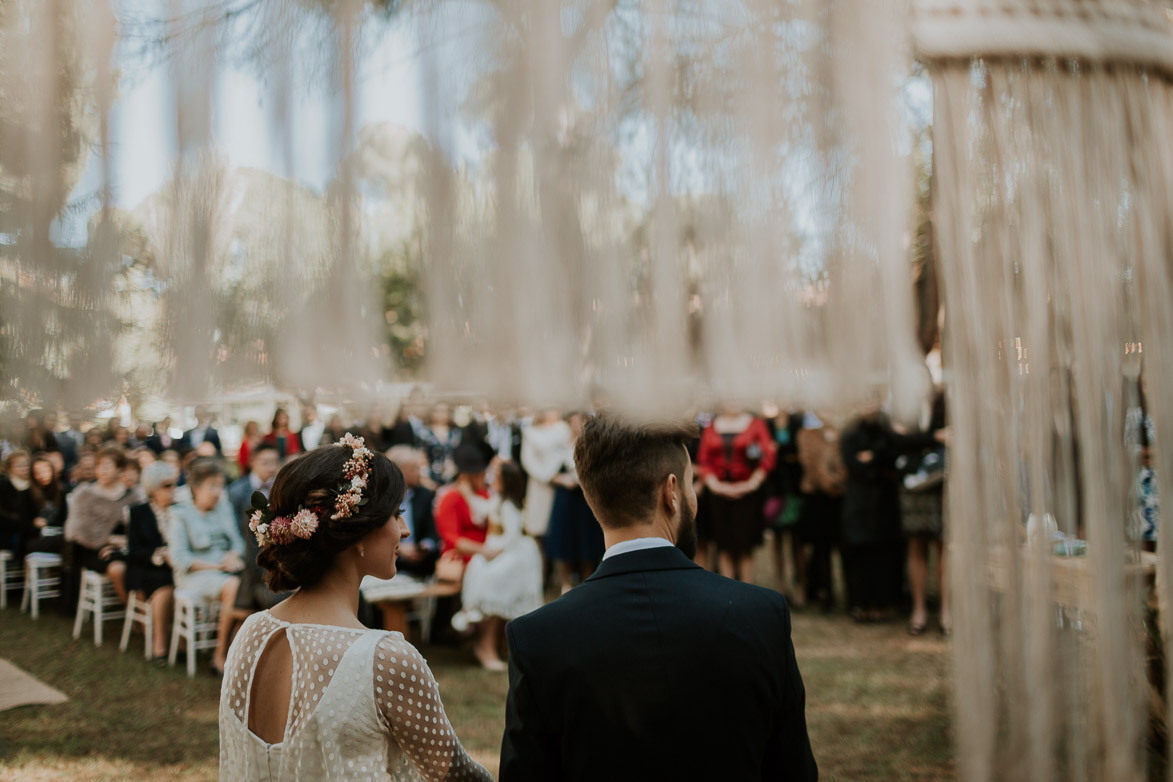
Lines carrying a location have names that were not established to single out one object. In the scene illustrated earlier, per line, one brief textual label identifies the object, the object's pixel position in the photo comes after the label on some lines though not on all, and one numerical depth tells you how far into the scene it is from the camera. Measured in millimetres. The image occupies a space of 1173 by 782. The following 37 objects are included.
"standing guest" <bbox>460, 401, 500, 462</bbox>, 6992
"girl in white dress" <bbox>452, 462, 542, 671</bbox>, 5516
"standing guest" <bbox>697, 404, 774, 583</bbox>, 6590
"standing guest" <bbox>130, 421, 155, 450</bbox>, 8477
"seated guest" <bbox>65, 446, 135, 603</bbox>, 6422
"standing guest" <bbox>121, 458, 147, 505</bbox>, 6734
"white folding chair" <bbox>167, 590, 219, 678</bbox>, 5391
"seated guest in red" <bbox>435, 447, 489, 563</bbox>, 5609
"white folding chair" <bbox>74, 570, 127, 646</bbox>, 6215
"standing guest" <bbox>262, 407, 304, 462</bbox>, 5922
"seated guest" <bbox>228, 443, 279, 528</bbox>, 5516
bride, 1423
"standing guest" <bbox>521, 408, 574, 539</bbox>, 6777
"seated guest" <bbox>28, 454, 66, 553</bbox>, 7465
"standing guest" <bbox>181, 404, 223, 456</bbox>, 7740
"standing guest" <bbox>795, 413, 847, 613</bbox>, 6621
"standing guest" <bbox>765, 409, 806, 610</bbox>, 6961
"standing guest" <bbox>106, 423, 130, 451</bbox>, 7241
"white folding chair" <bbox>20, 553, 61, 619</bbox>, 7180
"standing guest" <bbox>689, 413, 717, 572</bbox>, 6893
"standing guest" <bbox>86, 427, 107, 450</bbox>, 6848
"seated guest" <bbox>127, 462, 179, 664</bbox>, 5816
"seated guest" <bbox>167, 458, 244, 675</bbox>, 5441
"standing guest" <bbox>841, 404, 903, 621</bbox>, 6125
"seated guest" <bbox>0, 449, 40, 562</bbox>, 7379
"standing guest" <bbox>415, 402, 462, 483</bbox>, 7734
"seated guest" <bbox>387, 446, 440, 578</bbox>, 5895
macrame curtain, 1042
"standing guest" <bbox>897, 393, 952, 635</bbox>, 5887
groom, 1321
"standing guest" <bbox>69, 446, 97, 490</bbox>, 7016
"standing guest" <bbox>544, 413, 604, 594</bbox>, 6707
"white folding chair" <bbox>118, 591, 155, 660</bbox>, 5812
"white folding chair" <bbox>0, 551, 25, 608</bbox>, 7603
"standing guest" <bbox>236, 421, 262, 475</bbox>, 6467
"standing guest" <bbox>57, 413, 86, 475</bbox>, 7586
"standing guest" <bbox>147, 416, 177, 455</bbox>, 8477
